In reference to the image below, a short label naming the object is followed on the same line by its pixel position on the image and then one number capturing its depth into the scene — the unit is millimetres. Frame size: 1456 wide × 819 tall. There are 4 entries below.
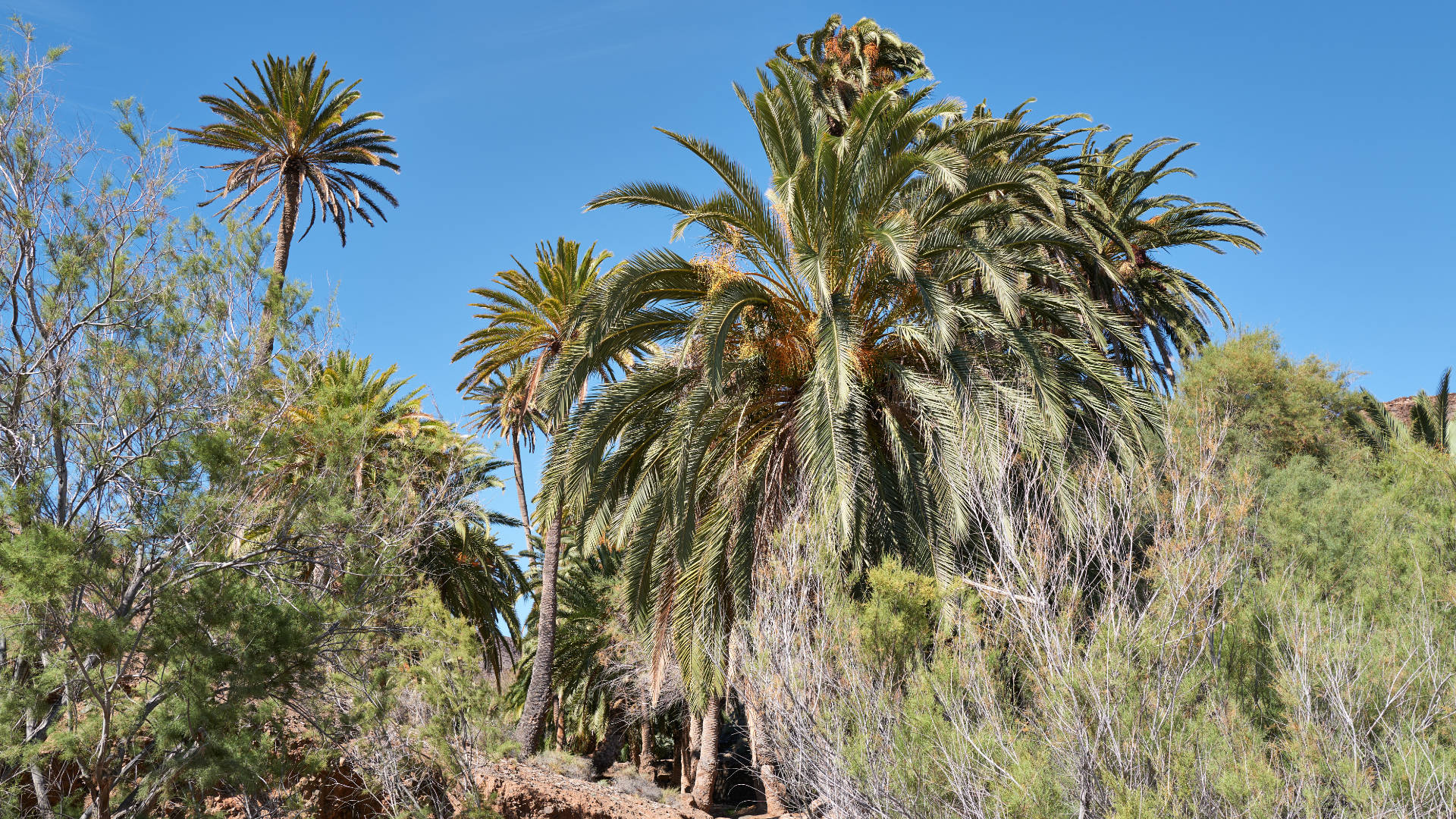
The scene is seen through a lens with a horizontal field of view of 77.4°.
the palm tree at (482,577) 22109
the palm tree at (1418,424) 16859
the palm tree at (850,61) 18578
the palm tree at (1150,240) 19281
